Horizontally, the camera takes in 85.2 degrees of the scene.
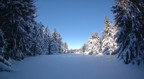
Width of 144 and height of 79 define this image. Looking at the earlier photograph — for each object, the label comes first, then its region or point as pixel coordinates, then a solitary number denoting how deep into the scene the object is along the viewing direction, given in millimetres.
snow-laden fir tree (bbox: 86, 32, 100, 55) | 31007
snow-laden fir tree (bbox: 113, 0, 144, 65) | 7418
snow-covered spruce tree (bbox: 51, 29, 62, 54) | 30876
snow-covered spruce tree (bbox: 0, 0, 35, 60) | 7703
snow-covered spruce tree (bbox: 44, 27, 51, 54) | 28588
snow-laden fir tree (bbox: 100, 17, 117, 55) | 20690
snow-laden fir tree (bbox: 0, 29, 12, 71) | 5364
